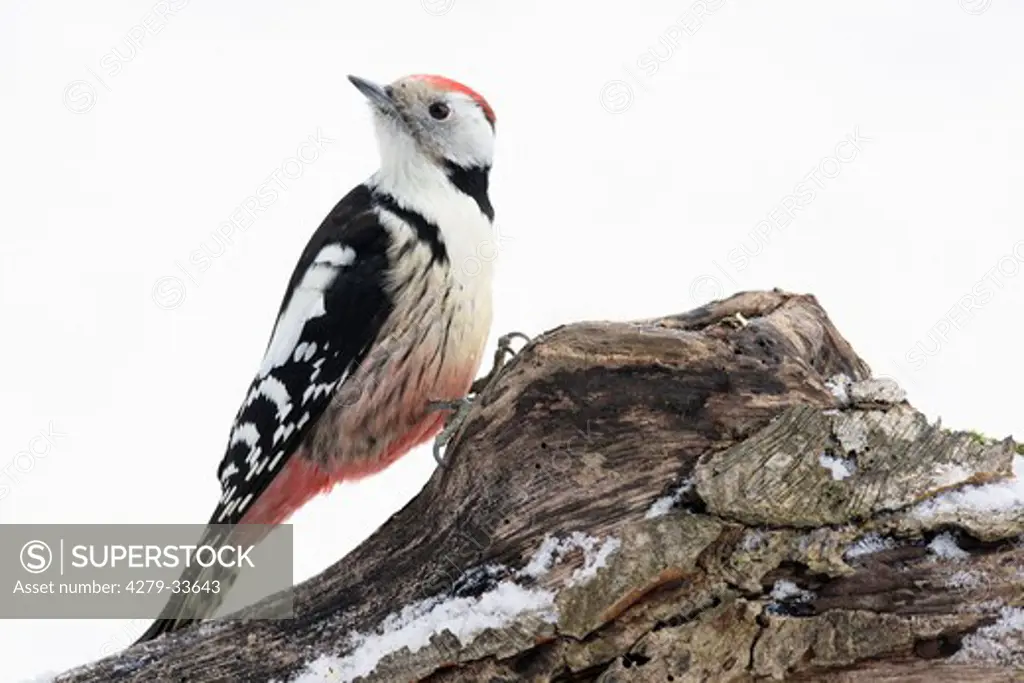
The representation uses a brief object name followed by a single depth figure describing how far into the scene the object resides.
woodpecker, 6.15
